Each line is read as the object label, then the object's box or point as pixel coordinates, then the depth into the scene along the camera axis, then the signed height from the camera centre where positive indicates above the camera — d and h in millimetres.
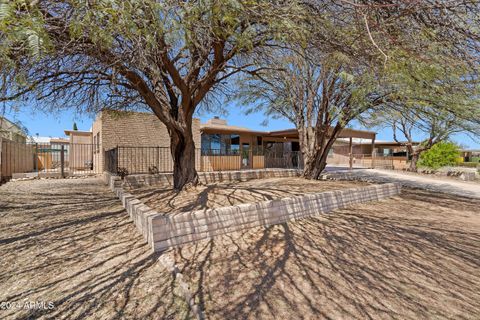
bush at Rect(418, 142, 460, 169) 19422 +196
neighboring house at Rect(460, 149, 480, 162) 37159 +311
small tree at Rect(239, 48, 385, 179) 7621 +2354
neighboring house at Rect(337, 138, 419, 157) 29562 +1407
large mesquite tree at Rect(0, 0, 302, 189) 2258 +1739
